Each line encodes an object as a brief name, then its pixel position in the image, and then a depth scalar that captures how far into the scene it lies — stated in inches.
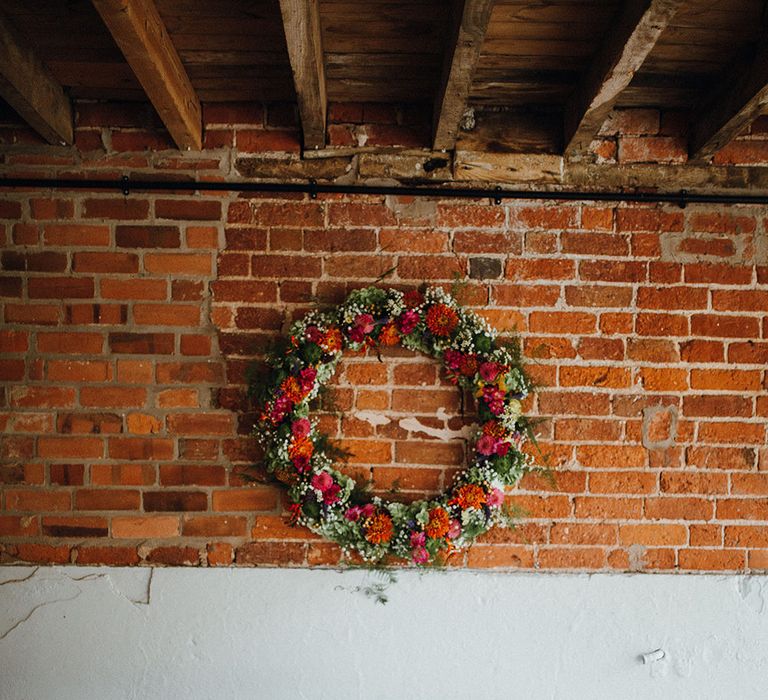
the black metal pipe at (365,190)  80.6
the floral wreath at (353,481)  77.1
